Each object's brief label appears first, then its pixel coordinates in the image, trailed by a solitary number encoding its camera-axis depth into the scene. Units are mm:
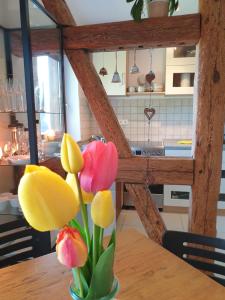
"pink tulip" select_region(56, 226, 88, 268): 435
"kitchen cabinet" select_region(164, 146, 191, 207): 3166
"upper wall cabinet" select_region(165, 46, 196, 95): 3113
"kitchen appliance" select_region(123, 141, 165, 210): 3270
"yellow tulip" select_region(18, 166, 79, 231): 411
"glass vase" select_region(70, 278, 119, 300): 521
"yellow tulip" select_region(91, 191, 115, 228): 456
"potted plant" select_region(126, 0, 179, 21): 1357
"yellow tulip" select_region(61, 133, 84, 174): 450
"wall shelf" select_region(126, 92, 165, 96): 3315
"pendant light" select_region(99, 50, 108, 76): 3075
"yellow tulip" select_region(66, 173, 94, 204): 493
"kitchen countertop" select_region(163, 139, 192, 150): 3086
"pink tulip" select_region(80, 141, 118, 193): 465
